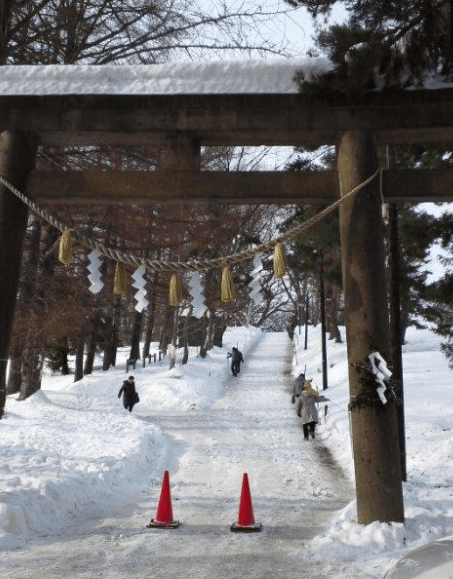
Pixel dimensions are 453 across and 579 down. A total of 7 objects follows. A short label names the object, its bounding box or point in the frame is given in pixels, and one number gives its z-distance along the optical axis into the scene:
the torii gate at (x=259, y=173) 7.26
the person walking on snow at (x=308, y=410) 15.49
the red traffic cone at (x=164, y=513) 7.97
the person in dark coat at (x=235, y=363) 31.77
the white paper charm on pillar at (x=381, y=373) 6.92
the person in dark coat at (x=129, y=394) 20.09
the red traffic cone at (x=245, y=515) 7.77
